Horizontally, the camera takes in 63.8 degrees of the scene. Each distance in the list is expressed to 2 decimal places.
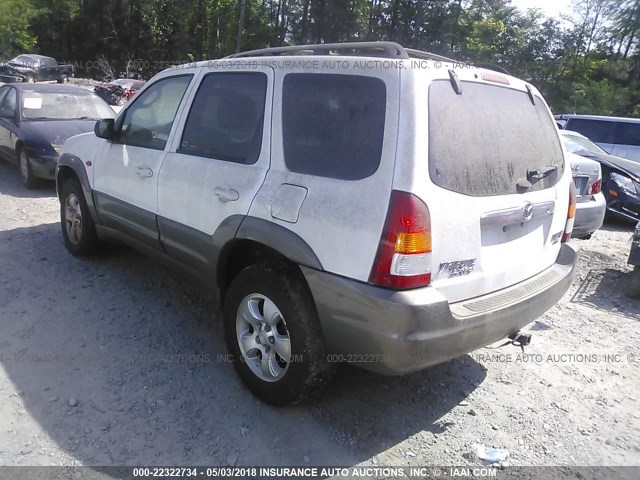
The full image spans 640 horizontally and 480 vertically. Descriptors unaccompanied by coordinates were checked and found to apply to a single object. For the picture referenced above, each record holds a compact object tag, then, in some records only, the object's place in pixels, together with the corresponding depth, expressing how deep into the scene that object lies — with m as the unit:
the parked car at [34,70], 28.28
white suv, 2.34
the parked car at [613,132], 11.70
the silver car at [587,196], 6.01
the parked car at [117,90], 24.78
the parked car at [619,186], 7.85
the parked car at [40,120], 7.34
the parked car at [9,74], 27.45
